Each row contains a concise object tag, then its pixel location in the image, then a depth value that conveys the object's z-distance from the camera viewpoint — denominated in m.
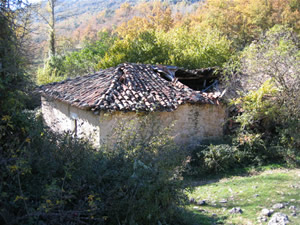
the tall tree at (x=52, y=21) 30.02
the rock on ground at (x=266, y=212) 5.22
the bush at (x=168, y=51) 17.61
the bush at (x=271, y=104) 10.39
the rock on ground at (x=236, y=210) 5.59
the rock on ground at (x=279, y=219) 4.68
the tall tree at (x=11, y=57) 4.12
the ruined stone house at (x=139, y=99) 9.44
